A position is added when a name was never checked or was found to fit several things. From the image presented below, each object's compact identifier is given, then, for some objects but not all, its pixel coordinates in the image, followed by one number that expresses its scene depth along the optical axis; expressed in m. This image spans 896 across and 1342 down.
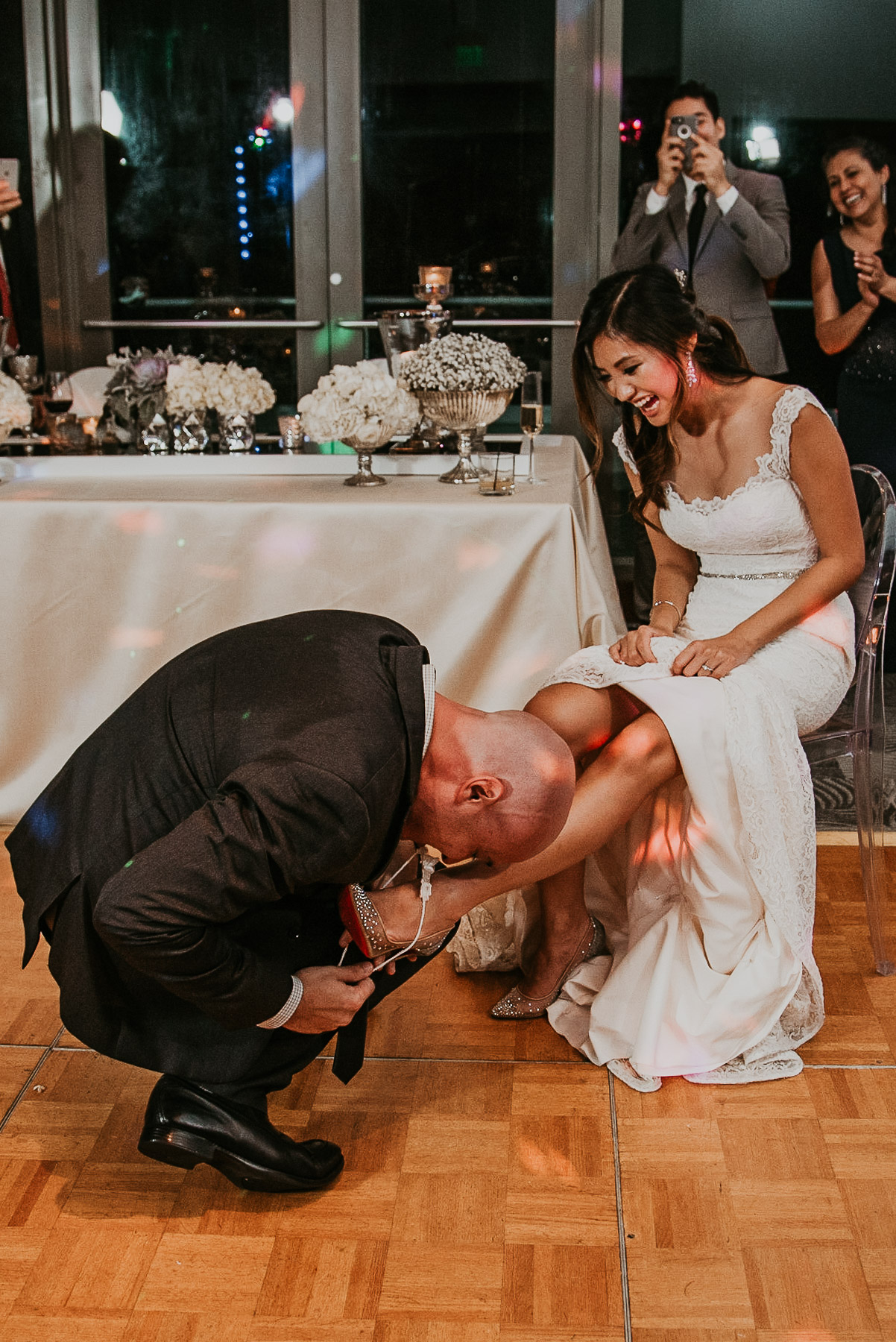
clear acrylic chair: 1.95
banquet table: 2.40
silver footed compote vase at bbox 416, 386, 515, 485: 2.58
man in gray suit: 3.65
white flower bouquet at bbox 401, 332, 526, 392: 2.54
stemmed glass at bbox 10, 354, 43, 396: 3.10
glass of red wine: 2.93
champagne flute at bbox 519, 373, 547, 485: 2.72
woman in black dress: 3.48
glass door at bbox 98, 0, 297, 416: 4.66
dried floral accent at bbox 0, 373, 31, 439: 2.64
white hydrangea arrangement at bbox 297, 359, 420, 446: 2.50
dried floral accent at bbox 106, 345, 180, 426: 2.84
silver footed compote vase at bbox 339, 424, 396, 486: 2.57
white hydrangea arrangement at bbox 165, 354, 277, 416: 2.82
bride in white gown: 1.71
